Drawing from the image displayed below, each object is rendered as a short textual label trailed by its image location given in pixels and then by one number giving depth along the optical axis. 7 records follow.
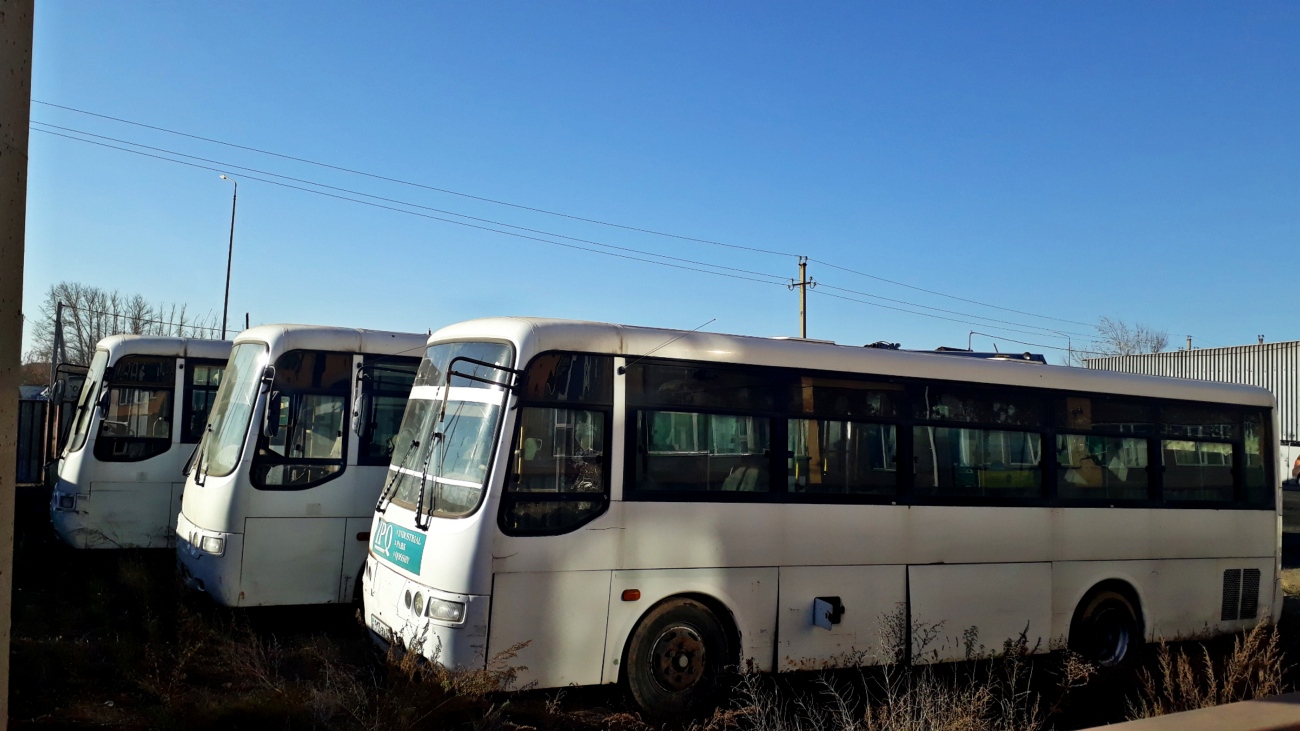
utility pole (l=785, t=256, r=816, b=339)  36.66
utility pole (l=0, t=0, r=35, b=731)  3.45
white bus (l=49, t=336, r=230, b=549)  11.36
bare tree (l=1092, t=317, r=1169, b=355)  56.02
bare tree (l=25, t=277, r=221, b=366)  49.34
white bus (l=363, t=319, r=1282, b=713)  6.54
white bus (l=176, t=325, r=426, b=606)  8.93
